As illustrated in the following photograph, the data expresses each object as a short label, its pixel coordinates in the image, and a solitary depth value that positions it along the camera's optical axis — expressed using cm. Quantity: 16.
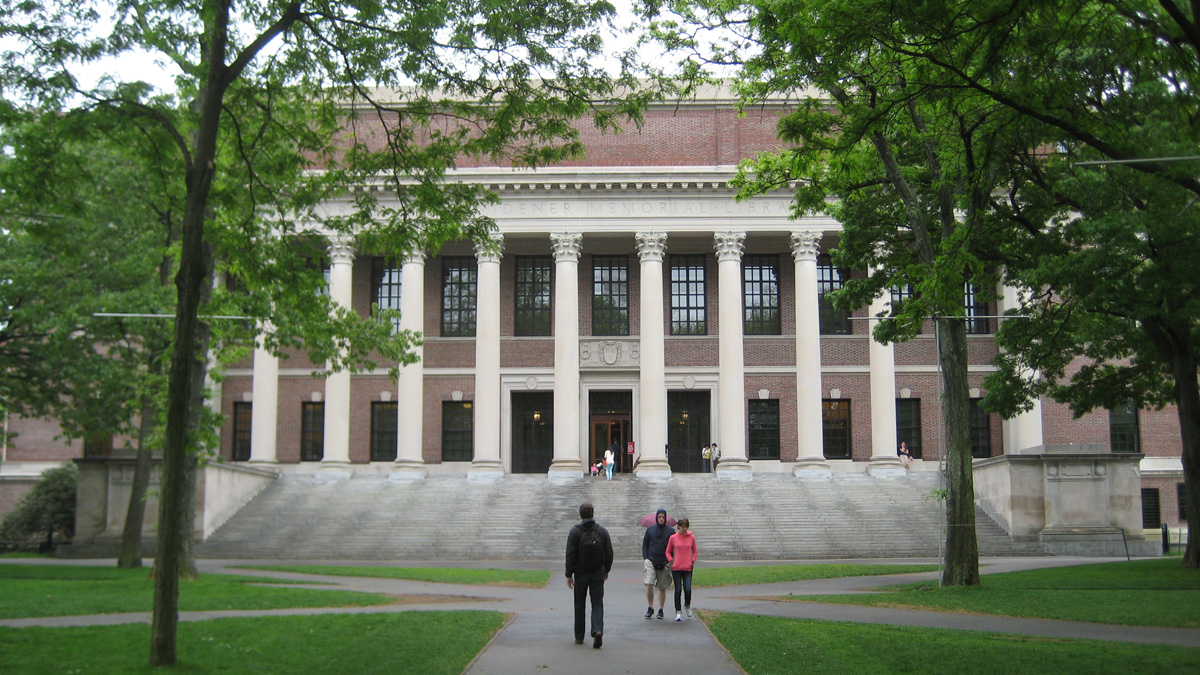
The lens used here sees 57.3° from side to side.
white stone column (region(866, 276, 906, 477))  4222
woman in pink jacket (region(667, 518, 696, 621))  1611
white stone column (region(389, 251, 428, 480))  4259
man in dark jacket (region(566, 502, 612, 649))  1291
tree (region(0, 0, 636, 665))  1135
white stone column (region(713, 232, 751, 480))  4156
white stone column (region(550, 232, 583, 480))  4162
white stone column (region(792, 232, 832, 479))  4172
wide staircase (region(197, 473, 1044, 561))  3334
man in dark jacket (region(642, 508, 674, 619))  1636
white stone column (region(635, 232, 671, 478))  4156
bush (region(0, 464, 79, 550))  3838
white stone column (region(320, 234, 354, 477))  4291
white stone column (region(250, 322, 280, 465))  4362
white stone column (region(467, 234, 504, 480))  4206
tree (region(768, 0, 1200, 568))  1214
